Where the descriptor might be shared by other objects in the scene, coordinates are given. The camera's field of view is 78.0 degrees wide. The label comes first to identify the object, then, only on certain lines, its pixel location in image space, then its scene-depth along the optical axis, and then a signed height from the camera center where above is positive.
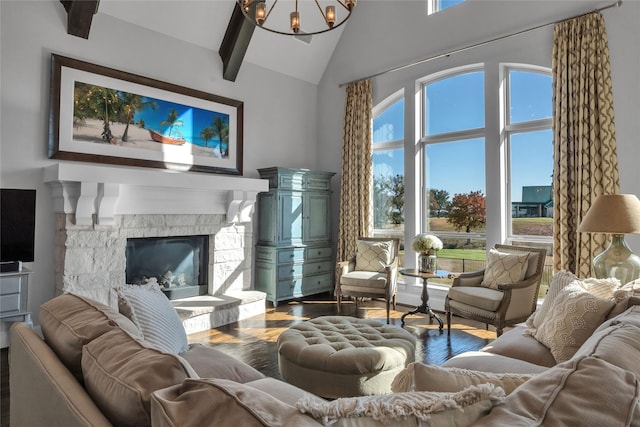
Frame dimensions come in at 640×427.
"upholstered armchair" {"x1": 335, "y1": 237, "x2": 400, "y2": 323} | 4.72 -0.61
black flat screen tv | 3.65 +0.00
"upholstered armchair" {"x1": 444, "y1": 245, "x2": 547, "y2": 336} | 3.61 -0.64
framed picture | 4.09 +1.20
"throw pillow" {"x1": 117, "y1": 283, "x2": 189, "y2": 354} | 1.94 -0.47
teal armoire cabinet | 5.54 -0.16
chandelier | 5.62 +3.09
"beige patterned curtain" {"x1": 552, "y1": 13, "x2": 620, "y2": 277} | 3.91 +0.91
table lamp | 2.89 -0.03
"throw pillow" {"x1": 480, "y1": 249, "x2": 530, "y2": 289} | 3.88 -0.45
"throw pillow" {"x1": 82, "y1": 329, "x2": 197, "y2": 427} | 0.91 -0.38
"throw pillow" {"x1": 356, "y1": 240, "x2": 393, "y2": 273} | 5.14 -0.42
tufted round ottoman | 2.36 -0.84
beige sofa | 0.73 -0.35
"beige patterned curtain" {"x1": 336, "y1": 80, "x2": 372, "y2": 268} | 5.89 +0.80
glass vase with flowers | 4.58 -0.30
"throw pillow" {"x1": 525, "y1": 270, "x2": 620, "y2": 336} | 2.31 -0.40
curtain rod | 3.97 +2.20
